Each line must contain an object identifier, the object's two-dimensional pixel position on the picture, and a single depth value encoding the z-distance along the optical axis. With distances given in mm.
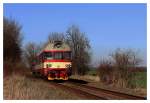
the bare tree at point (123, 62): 21109
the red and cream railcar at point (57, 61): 23219
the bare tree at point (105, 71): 22938
